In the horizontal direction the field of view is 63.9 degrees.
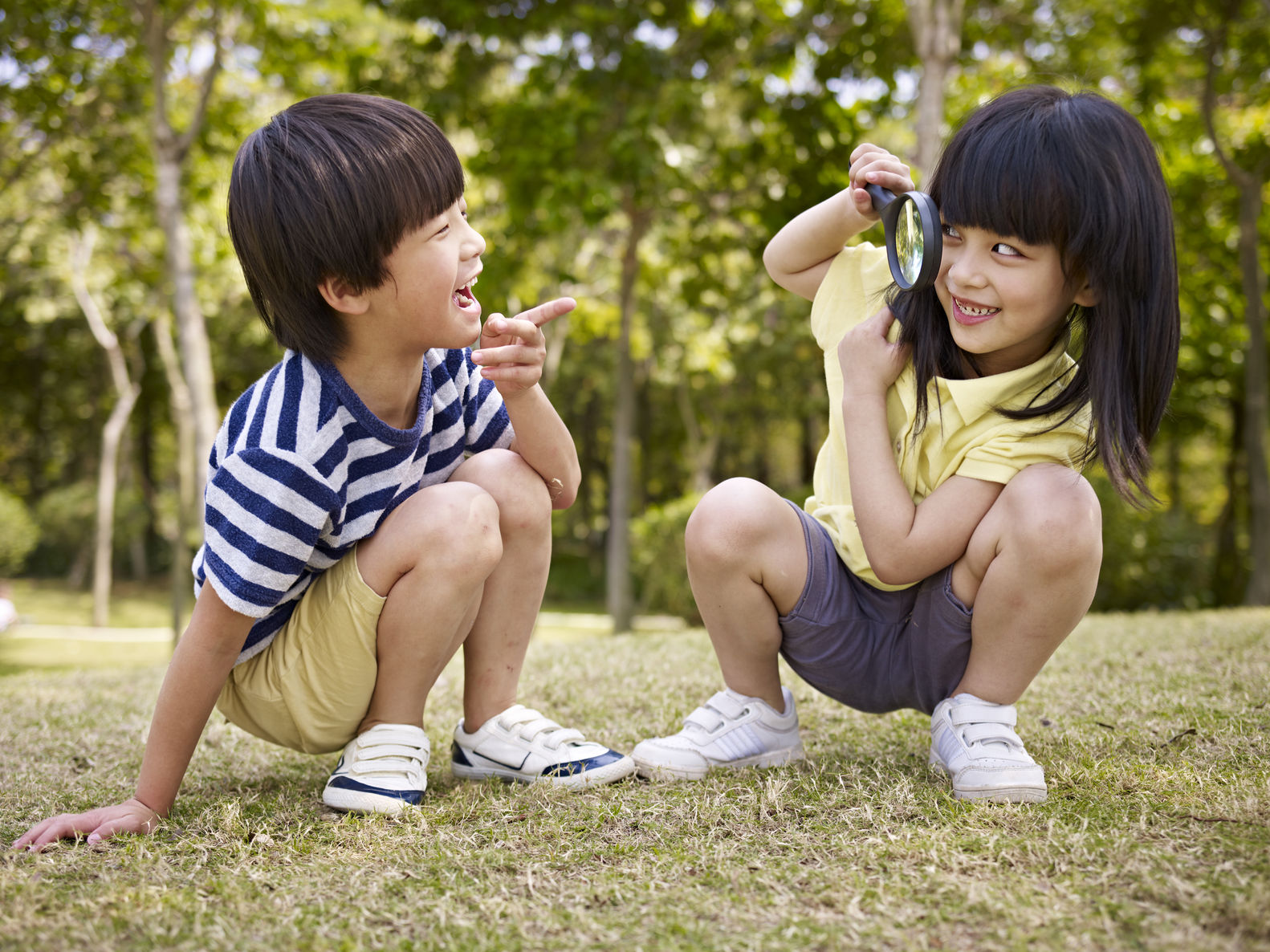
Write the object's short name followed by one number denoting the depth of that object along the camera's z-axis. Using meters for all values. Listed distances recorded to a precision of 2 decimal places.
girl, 1.77
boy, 1.76
